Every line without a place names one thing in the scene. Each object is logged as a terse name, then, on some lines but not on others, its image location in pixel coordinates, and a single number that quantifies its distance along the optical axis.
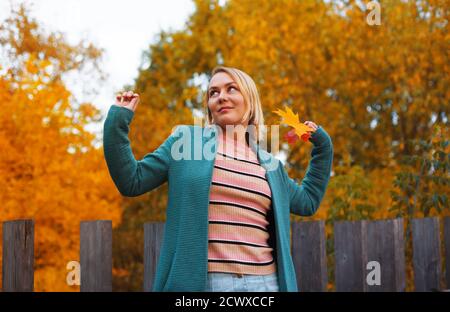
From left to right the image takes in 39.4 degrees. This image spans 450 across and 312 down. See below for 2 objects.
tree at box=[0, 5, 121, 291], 6.30
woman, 2.04
